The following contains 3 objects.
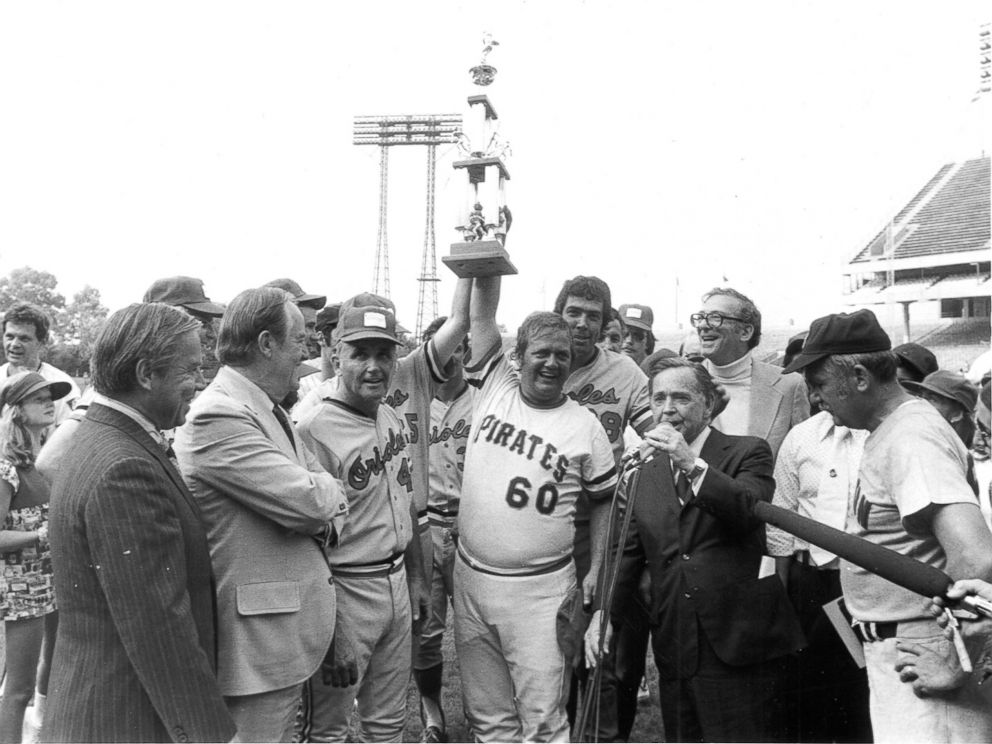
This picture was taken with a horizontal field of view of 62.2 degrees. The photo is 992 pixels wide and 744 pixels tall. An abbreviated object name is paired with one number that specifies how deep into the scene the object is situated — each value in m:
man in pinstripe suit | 2.03
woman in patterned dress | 4.12
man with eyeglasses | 4.40
